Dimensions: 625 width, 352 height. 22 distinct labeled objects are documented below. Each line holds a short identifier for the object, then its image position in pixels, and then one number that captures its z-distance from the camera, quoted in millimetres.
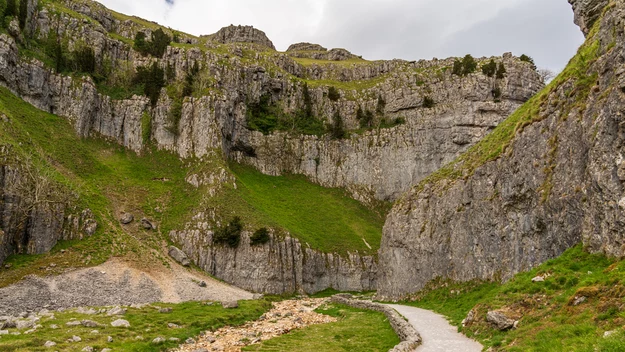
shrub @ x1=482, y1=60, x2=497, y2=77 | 105312
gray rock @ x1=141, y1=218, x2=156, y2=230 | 65875
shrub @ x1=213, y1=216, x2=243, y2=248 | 67125
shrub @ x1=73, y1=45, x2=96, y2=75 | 89688
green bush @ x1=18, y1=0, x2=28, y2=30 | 84562
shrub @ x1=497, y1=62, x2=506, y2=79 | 104562
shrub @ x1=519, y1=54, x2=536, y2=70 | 108269
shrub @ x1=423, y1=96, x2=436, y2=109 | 109125
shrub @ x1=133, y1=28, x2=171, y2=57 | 105312
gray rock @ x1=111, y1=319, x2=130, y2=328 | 28219
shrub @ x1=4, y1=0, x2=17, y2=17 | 81875
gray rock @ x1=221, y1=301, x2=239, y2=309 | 41453
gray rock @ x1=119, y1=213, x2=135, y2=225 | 63969
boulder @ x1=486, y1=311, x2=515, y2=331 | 19058
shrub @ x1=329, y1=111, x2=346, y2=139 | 114056
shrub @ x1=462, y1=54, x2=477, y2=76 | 108250
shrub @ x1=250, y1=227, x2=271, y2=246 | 67812
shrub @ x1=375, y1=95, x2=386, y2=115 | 116188
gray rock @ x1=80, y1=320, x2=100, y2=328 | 27619
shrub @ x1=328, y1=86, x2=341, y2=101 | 122062
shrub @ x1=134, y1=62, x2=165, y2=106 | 94288
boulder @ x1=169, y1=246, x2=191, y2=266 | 62475
